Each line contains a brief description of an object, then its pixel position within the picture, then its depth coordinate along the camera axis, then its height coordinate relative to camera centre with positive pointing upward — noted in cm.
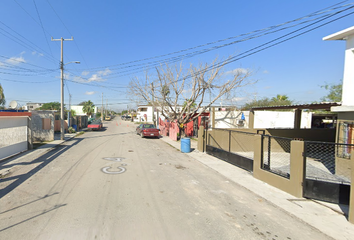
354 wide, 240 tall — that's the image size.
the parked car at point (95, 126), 2803 -201
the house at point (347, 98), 709 +77
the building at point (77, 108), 8769 +158
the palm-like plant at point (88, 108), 5762 +117
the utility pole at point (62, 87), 1716 +215
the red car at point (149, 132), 1966 -187
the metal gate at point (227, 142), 1200 -174
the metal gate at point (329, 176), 512 -200
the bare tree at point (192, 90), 1859 +246
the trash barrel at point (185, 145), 1238 -196
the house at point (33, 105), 8330 +248
